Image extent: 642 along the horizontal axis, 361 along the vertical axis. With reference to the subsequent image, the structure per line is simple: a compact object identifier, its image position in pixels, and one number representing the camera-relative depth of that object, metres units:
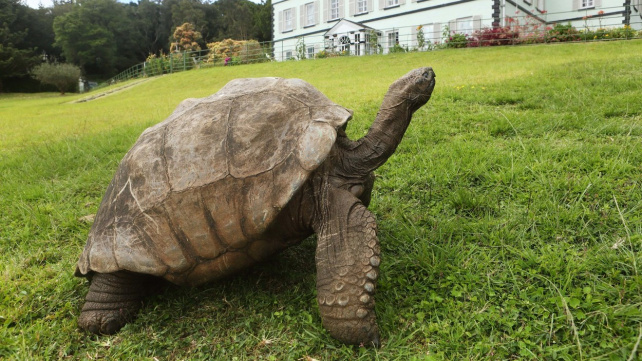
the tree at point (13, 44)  40.81
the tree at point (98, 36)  48.06
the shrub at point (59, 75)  37.38
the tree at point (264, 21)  52.27
